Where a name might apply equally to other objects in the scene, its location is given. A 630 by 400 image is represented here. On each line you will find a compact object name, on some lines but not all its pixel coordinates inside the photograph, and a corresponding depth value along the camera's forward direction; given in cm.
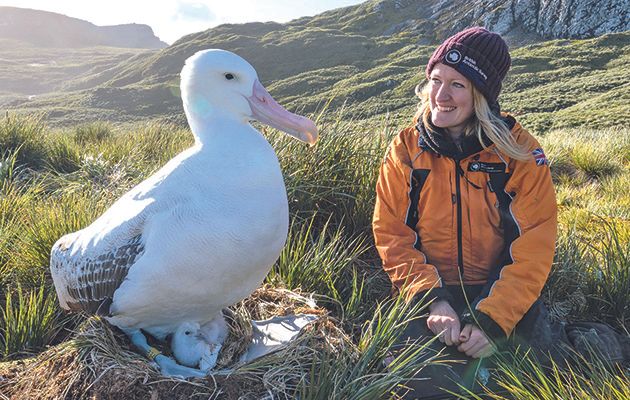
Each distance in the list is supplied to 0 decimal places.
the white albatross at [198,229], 188
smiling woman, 226
